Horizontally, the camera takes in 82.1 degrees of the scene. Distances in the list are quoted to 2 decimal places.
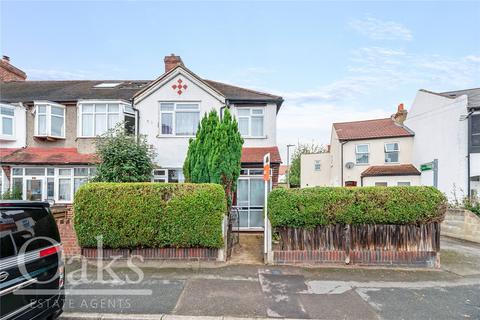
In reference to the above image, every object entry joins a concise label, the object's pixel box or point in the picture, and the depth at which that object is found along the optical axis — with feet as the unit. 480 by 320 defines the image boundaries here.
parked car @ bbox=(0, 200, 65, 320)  9.69
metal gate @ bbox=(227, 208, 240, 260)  26.05
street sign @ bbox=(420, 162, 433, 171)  28.74
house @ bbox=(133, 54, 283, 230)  41.58
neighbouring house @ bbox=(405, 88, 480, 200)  49.37
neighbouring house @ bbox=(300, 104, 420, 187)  62.49
